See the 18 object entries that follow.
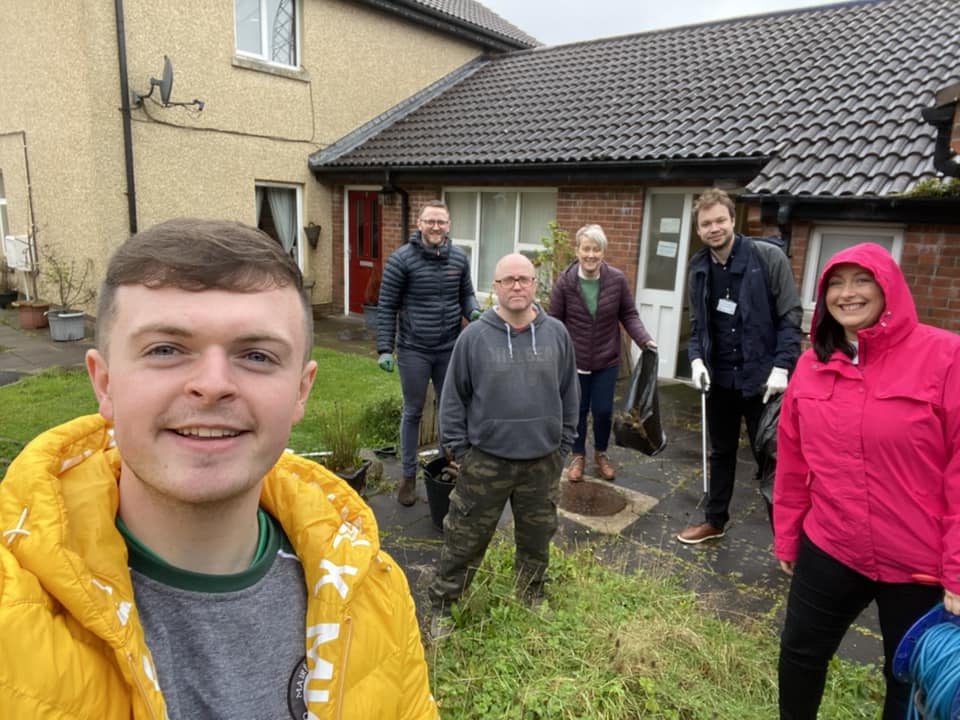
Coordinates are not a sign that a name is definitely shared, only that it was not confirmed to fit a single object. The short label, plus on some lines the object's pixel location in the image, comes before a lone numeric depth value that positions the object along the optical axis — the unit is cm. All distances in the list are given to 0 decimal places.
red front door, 1141
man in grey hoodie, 293
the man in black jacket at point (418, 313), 430
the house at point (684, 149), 648
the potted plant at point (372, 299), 1048
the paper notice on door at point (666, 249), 796
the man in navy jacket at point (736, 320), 354
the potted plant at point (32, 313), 970
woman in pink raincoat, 191
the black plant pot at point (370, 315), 1063
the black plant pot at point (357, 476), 418
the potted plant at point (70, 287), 905
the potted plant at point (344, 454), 425
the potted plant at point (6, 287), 1134
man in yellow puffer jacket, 89
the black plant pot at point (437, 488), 392
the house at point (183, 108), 874
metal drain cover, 451
